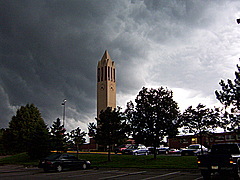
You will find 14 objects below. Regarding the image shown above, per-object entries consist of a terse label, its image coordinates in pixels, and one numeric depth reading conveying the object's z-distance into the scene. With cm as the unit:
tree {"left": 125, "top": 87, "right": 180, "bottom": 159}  2609
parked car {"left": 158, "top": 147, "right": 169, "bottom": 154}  4312
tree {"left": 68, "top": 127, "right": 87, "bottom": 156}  3283
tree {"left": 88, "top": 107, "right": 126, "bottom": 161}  2706
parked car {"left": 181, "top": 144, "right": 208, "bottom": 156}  3289
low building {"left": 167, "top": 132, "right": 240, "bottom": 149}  6641
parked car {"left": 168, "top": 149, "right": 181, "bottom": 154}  4682
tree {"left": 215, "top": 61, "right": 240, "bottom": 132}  1766
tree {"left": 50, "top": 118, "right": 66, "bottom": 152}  3183
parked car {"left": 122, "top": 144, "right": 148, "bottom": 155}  3606
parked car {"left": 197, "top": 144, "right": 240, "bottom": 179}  1210
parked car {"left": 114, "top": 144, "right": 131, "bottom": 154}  3972
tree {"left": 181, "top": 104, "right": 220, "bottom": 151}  2558
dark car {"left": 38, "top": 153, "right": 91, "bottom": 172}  1913
